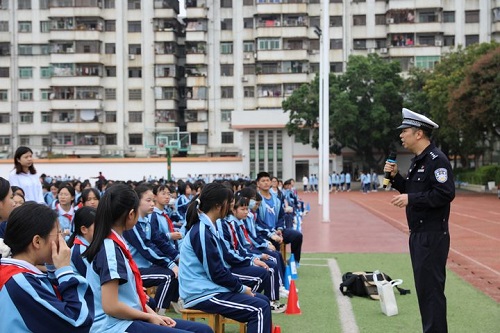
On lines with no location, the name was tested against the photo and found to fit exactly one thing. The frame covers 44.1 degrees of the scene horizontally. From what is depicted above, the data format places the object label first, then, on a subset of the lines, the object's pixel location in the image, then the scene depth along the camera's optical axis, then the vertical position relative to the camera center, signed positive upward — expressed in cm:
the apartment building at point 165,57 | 4675 +711
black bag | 734 -164
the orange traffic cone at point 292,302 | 651 -162
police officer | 460 -54
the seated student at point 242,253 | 590 -106
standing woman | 757 -30
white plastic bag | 640 -157
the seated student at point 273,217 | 908 -101
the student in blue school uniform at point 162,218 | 685 -77
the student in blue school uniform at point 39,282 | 271 -60
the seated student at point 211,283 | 454 -100
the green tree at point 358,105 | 3862 +277
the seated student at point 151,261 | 600 -113
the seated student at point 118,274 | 346 -70
